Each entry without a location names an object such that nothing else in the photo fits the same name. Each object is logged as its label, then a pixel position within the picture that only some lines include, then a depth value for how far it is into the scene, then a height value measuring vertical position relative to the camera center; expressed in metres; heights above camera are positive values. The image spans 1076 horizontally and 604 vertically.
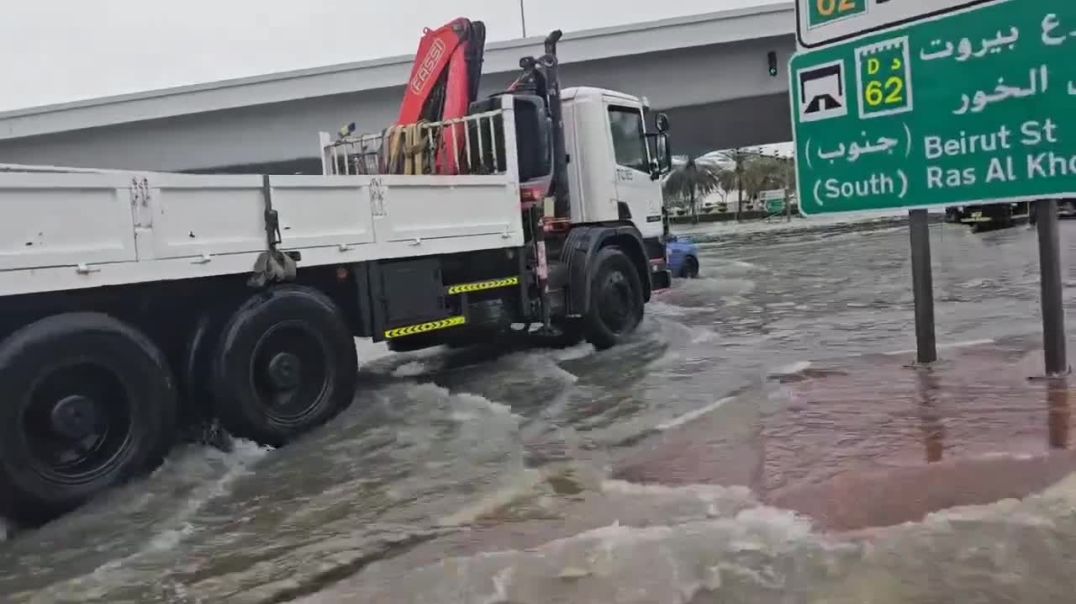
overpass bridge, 23.56 +3.94
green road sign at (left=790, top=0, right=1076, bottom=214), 6.91 +0.69
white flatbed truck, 5.77 -0.22
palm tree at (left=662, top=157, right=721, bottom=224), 78.62 +3.30
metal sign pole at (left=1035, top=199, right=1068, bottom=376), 7.26 -0.73
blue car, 20.50 -0.71
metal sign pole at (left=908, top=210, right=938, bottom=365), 8.09 -0.68
